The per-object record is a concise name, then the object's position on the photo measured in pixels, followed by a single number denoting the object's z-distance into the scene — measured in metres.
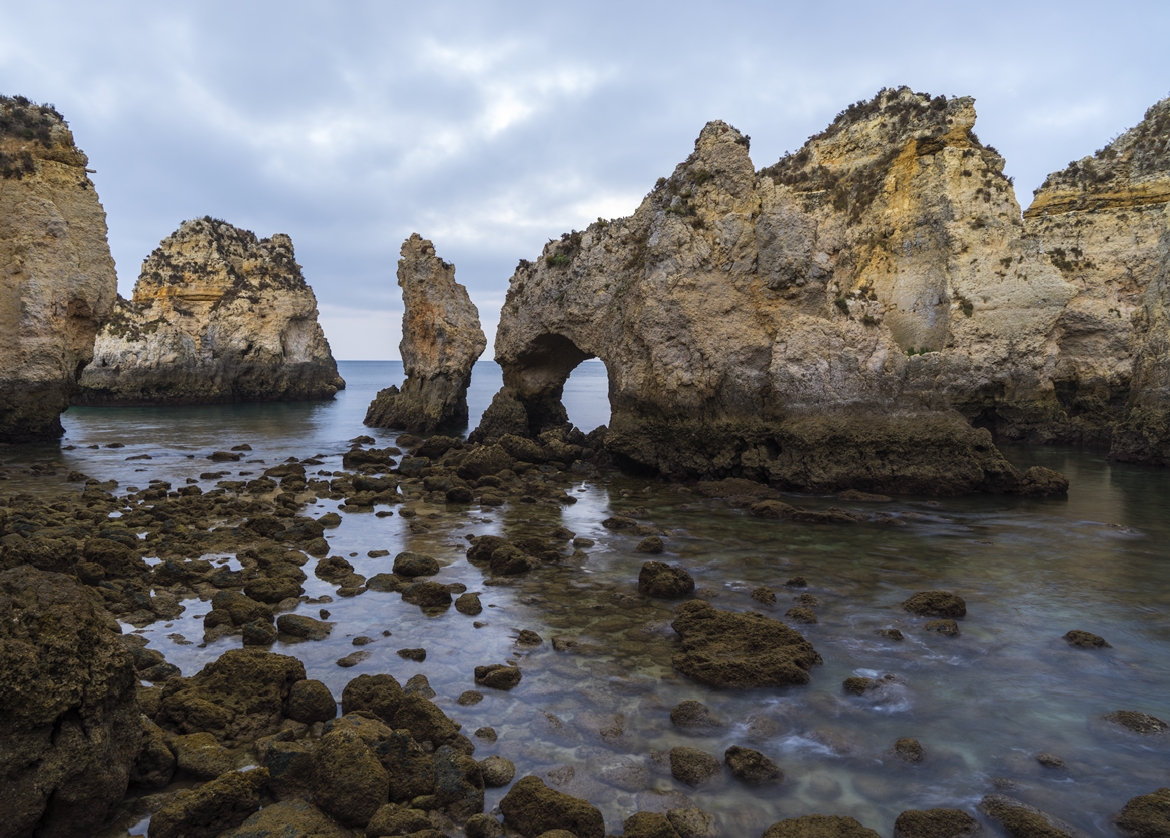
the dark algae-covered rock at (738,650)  7.87
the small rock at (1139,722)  7.00
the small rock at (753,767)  6.12
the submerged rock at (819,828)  5.28
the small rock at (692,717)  7.00
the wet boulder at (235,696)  6.35
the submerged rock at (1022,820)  5.40
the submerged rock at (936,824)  5.42
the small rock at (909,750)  6.46
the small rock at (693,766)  6.09
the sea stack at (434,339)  38.16
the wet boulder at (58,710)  4.39
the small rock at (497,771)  5.99
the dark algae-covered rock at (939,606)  9.96
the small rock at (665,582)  10.65
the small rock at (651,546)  13.29
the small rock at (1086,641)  9.07
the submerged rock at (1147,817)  5.44
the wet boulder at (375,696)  6.72
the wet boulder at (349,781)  5.30
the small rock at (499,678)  7.72
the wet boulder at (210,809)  4.81
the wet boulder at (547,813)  5.32
